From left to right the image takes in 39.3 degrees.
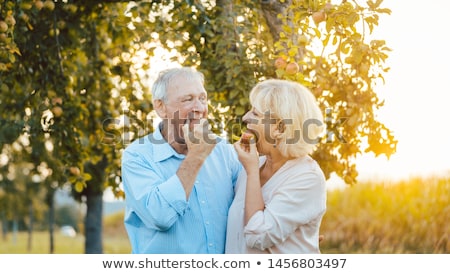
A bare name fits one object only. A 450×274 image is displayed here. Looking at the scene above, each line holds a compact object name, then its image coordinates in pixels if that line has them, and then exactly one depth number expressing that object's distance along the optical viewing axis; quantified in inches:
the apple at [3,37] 155.8
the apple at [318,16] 129.3
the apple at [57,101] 195.8
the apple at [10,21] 159.2
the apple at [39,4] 184.1
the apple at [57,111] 192.4
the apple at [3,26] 154.7
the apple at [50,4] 189.3
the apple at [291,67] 134.0
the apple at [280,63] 136.7
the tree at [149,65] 142.1
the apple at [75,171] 193.8
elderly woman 96.9
